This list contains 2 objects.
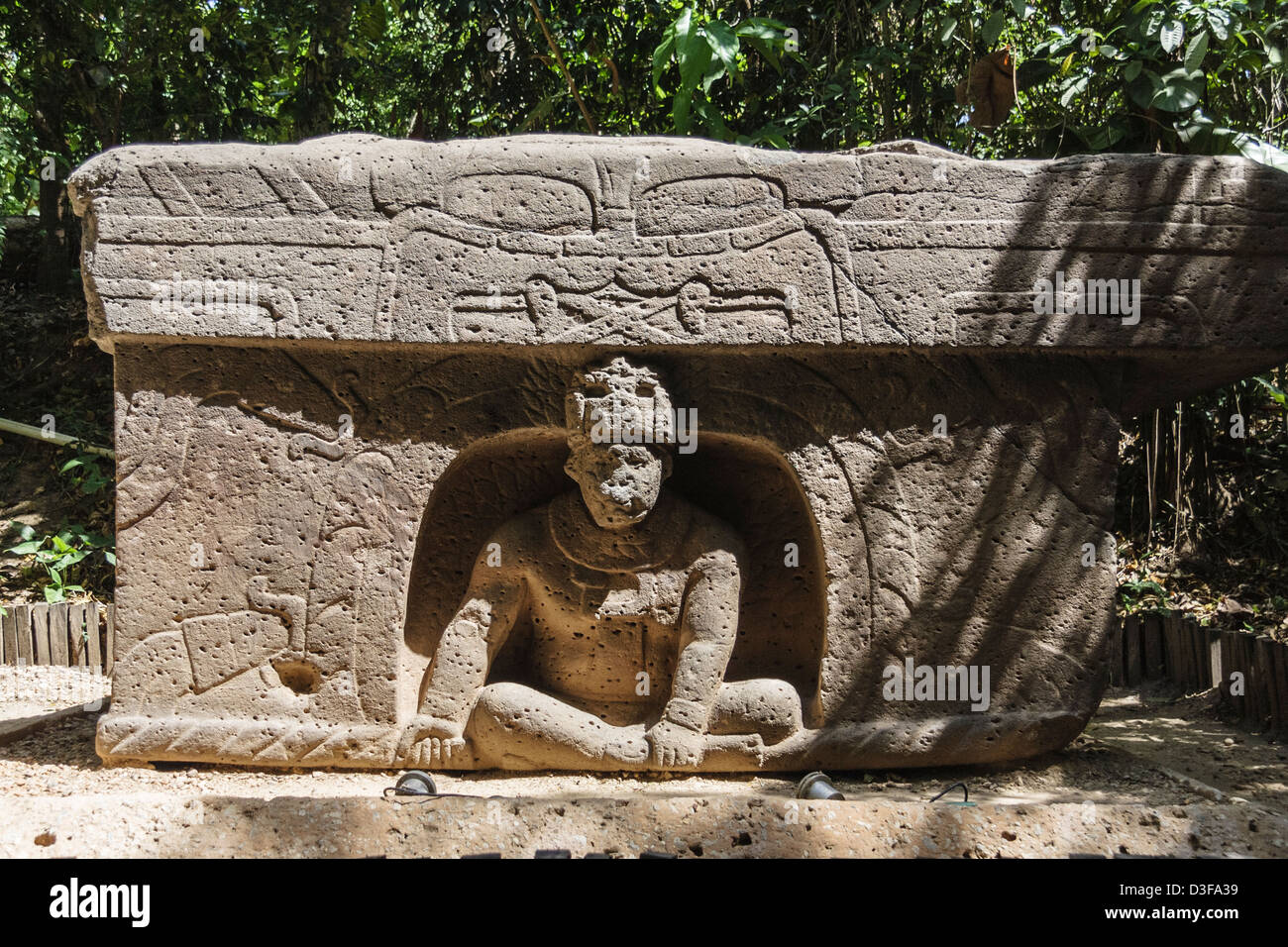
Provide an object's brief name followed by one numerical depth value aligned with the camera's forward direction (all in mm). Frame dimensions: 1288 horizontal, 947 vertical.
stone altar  3211
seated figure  3271
